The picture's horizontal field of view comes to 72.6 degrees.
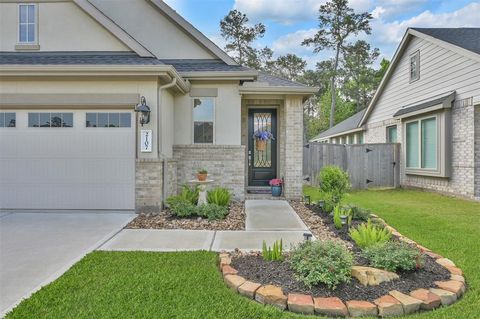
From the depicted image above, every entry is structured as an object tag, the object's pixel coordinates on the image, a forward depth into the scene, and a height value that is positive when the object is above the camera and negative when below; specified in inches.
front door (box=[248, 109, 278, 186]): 405.4 +8.4
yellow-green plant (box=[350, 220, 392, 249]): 172.6 -43.2
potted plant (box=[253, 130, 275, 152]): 391.2 +22.7
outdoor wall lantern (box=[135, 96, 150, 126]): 281.3 +39.6
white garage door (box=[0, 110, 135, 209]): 291.9 -2.6
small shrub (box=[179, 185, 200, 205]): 298.5 -35.4
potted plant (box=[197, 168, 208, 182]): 299.0 -17.5
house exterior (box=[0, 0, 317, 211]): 291.0 +42.8
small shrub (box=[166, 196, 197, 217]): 271.8 -42.2
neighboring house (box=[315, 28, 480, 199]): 377.1 +63.3
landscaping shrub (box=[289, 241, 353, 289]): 129.3 -45.0
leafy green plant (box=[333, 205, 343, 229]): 229.8 -44.5
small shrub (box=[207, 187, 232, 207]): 304.2 -38.1
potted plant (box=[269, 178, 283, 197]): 380.5 -34.3
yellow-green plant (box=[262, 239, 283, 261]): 158.1 -47.3
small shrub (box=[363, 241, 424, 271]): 141.3 -45.0
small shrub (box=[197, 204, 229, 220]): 267.3 -45.7
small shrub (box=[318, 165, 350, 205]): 273.6 -22.3
